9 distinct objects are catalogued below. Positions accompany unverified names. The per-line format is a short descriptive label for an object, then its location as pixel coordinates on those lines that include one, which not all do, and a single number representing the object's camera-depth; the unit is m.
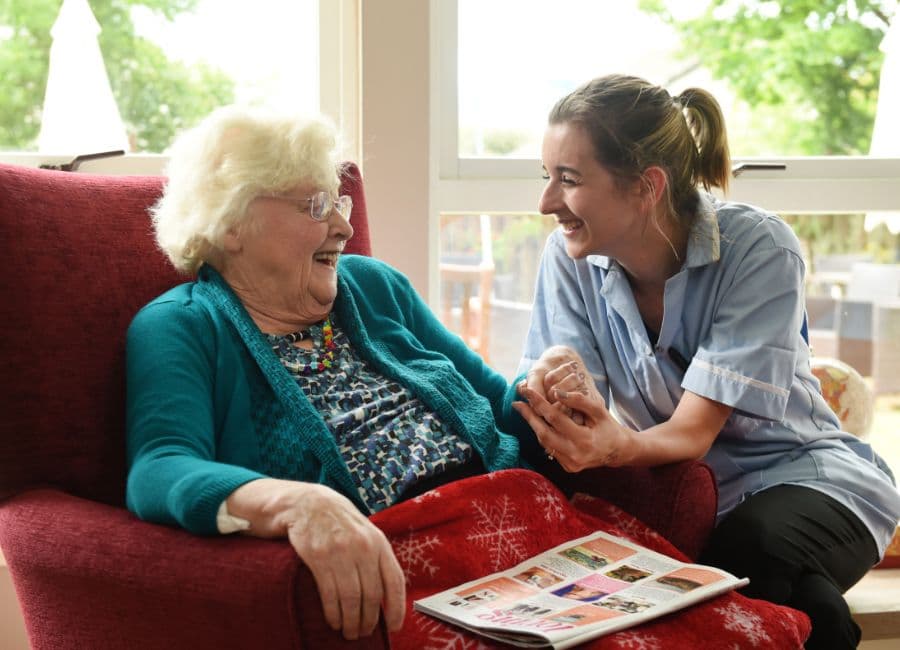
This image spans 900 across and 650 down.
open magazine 1.26
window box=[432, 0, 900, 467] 2.54
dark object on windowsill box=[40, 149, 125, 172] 2.07
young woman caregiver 1.70
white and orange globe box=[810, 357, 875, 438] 2.40
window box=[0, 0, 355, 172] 2.31
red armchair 1.10
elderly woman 1.46
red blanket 1.30
